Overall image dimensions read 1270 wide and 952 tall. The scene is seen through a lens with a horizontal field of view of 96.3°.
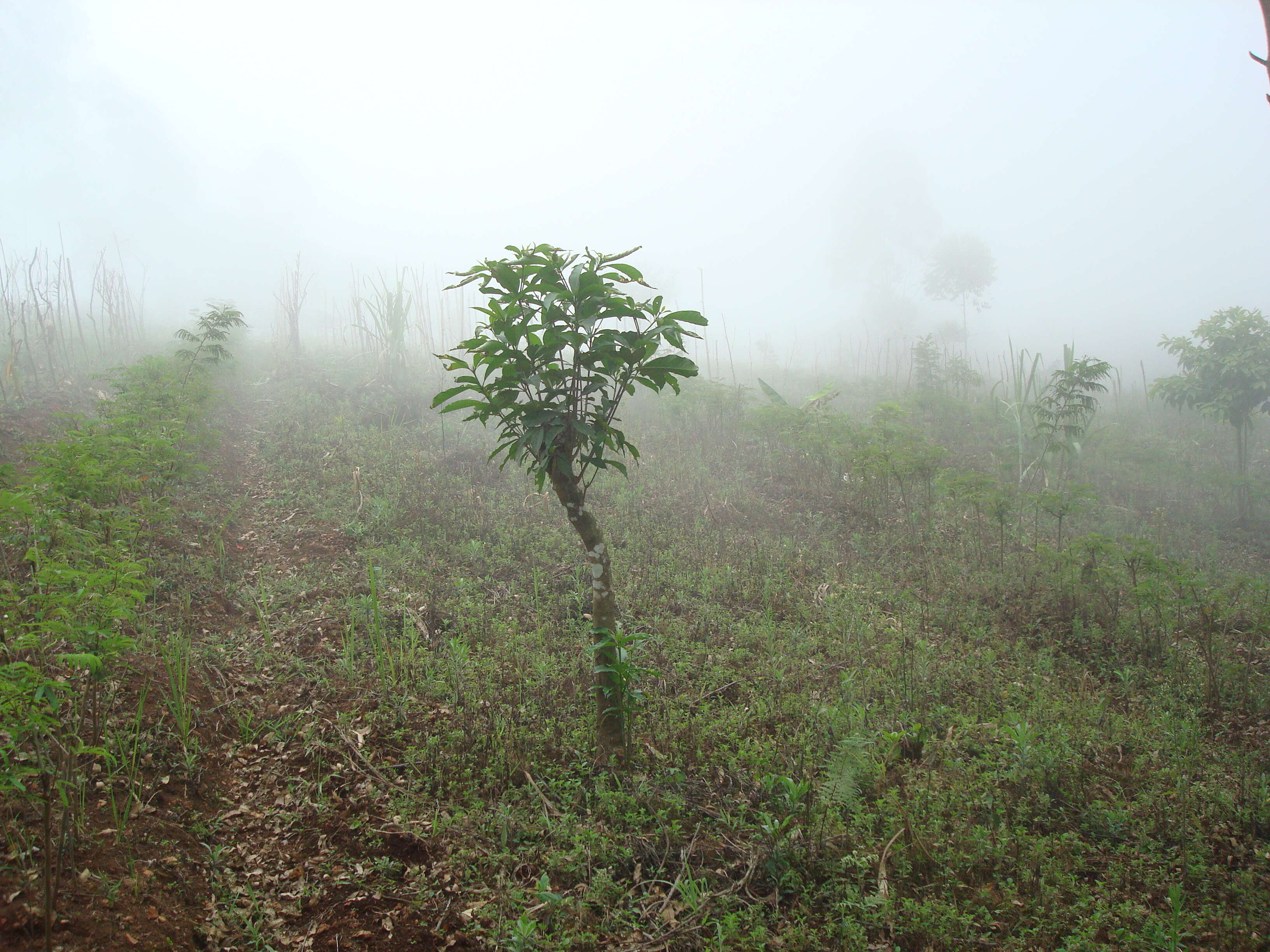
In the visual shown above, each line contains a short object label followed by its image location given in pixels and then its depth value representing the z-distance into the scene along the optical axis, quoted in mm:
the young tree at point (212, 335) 10117
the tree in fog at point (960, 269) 29000
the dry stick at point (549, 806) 3236
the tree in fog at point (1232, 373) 10648
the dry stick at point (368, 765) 3451
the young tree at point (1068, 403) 9047
